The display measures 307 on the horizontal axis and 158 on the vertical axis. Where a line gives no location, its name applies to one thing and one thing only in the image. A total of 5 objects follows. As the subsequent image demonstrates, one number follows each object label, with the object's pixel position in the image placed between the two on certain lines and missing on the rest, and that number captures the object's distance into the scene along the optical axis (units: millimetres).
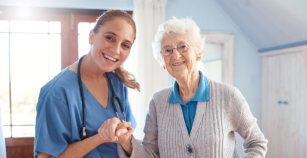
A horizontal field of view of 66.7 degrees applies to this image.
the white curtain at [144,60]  3076
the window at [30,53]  2920
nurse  975
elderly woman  1174
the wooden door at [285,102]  2734
